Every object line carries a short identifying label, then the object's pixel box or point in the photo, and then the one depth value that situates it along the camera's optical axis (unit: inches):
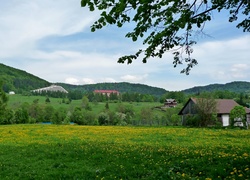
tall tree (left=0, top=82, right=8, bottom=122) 1935.3
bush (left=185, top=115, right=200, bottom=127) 2265.3
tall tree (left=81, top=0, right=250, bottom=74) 292.7
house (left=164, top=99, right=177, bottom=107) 5915.4
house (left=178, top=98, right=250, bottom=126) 2758.4
